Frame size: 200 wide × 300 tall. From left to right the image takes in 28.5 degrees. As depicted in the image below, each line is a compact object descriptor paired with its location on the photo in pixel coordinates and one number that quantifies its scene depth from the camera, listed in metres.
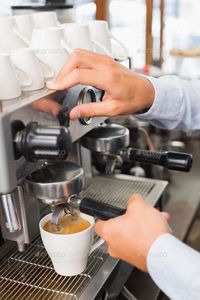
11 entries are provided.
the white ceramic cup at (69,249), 0.63
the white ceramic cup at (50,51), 0.61
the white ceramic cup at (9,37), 0.62
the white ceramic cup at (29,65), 0.55
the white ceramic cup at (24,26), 0.69
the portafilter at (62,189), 0.56
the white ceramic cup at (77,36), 0.67
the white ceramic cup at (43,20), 0.74
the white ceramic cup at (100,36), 0.75
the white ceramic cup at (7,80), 0.51
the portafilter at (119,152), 0.73
